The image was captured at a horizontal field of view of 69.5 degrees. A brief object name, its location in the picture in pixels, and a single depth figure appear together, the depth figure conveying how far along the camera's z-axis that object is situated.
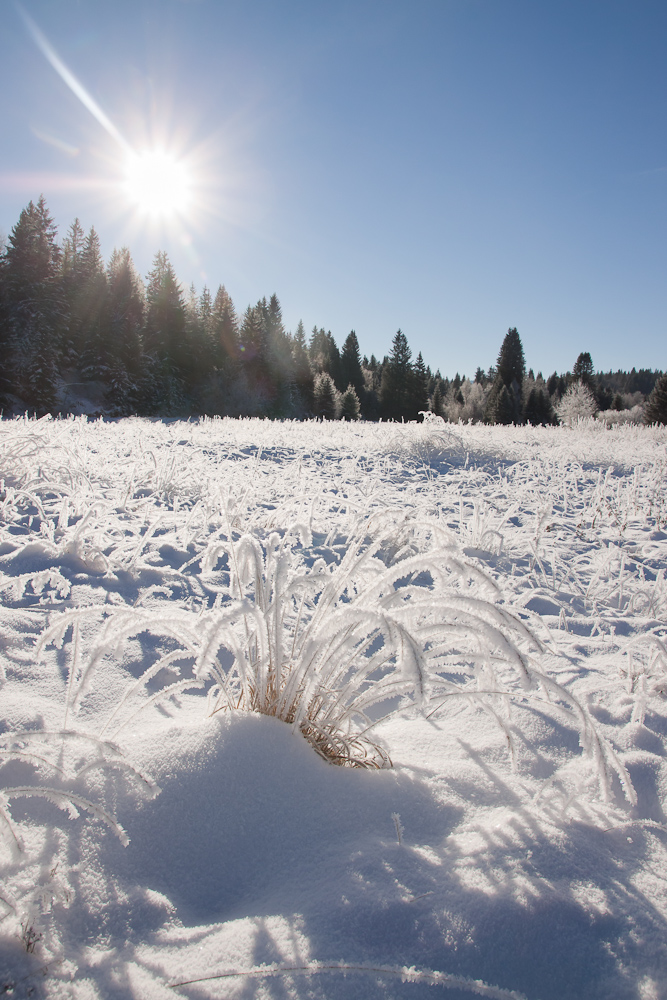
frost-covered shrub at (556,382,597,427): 41.91
